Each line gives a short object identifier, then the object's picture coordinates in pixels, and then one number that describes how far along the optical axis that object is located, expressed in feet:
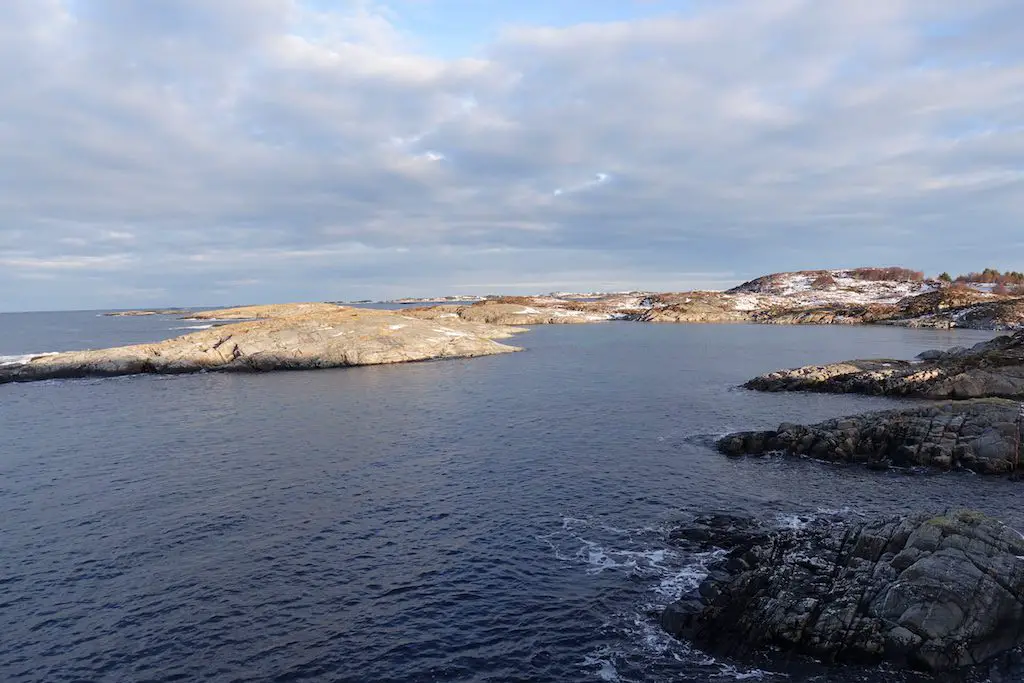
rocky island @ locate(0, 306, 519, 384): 289.94
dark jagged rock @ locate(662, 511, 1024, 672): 61.11
